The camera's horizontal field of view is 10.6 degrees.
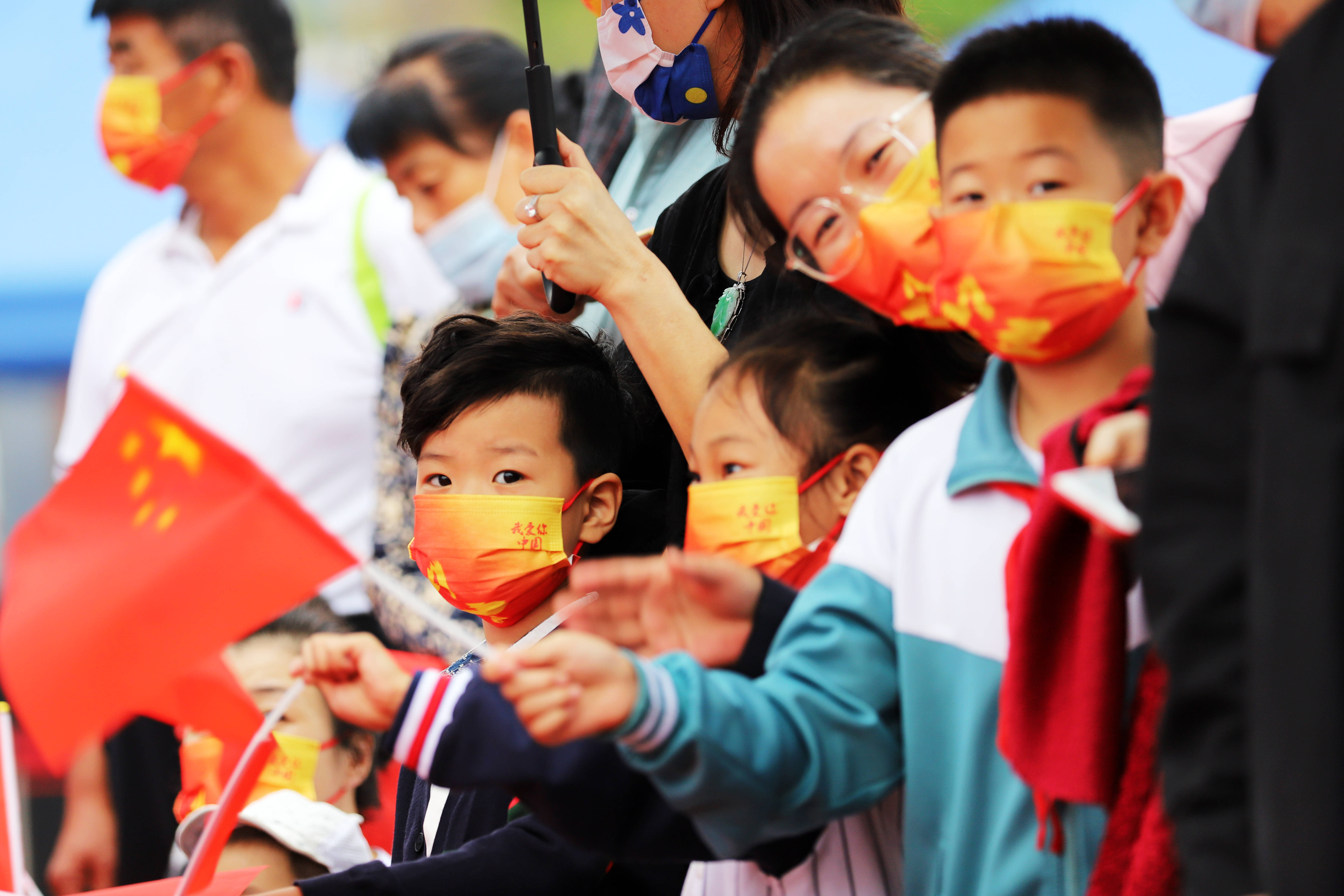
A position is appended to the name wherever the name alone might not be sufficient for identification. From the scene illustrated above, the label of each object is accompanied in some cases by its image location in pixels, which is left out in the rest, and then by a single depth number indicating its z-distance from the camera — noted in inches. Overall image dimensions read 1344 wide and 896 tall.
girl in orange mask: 181.2
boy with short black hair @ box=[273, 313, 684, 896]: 184.3
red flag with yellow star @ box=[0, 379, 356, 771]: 177.3
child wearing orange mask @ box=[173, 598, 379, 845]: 205.8
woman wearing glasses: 181.5
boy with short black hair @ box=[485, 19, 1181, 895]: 173.0
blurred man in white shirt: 222.2
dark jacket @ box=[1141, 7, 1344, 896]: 157.5
